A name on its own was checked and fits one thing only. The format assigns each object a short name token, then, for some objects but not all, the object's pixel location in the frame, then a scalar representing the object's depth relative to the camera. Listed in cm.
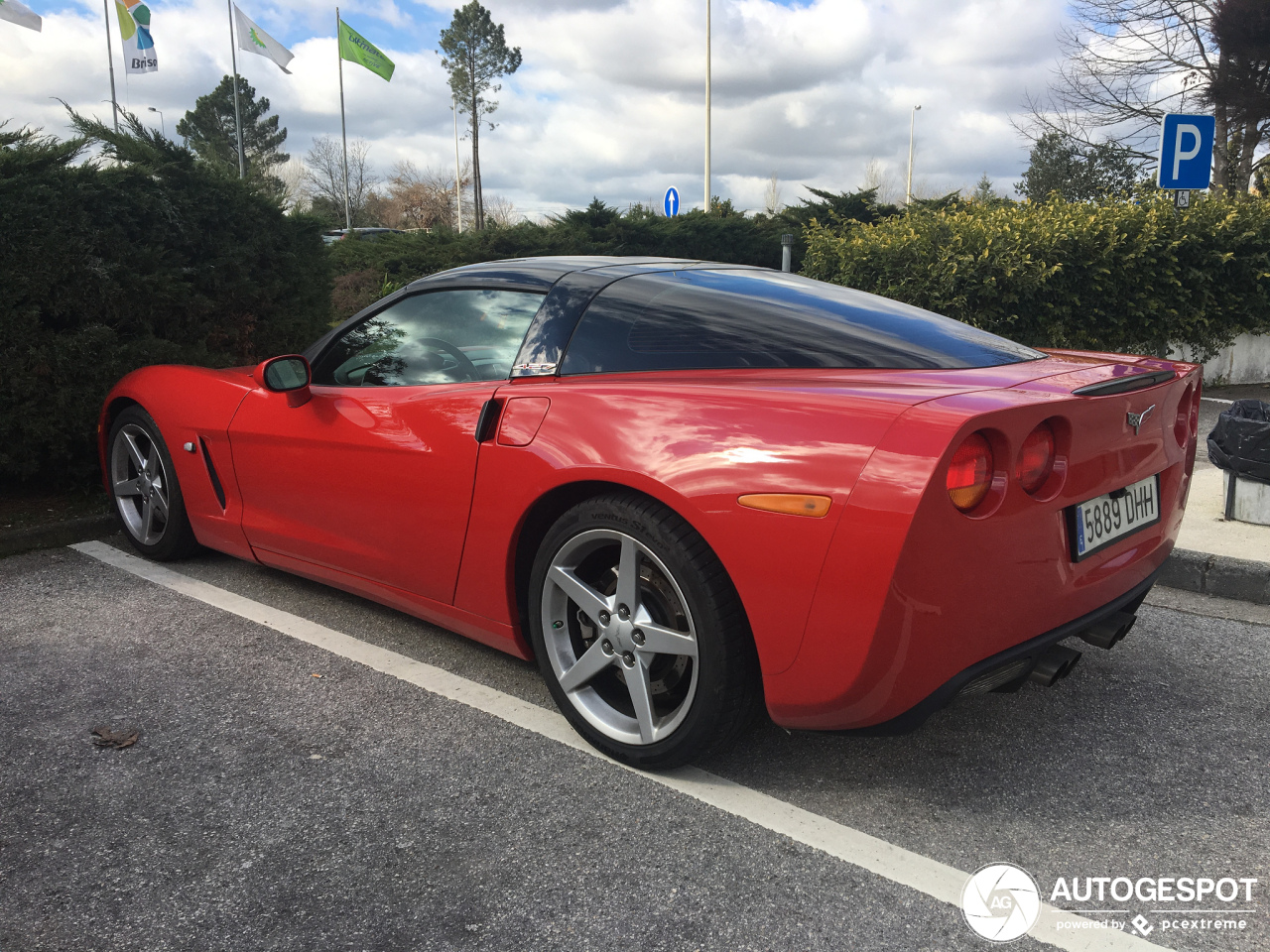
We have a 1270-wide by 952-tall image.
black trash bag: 453
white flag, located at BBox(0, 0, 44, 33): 1718
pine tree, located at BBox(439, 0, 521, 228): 5172
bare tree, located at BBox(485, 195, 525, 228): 4859
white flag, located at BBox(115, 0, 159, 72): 2731
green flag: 3341
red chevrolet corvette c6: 204
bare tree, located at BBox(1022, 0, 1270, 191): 2003
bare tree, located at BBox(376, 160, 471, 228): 4912
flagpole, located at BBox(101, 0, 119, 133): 3011
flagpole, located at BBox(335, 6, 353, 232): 4598
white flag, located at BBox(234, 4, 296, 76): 3119
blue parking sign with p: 749
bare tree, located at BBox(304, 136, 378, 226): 5462
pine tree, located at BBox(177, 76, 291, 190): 5628
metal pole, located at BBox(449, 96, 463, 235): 5275
